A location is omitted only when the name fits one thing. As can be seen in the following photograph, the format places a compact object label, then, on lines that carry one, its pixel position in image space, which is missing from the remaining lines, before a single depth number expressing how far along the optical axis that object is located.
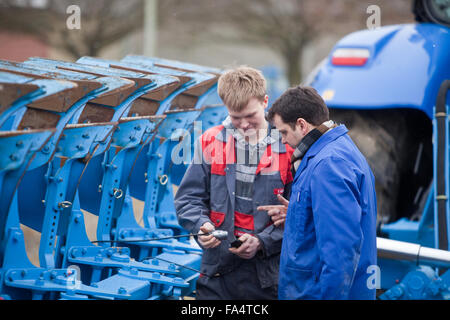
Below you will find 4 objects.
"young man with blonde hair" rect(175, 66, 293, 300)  5.09
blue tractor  6.19
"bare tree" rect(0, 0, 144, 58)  22.87
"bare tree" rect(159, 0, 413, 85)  31.09
